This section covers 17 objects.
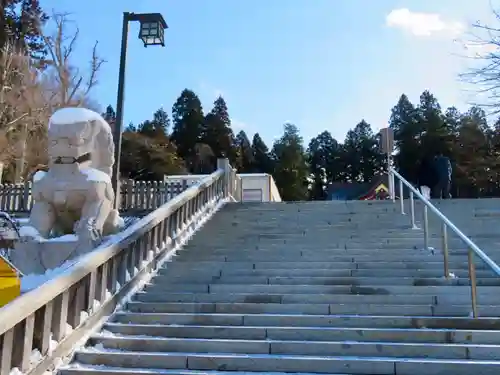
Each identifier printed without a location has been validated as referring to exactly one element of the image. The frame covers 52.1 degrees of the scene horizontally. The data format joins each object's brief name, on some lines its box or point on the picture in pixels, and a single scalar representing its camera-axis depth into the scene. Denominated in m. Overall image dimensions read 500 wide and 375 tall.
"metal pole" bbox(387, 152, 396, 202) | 11.26
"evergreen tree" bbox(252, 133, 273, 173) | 53.78
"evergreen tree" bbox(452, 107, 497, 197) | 34.12
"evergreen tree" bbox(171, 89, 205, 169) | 51.66
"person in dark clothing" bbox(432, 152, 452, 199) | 12.34
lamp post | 9.23
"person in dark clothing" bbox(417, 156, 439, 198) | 12.89
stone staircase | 4.28
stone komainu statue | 6.39
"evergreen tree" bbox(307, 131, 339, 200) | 54.34
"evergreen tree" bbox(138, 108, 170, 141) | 46.53
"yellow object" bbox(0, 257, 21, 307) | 4.59
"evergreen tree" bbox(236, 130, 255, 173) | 51.09
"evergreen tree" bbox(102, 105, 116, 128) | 53.03
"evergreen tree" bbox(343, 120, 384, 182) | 52.72
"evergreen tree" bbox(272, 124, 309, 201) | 47.88
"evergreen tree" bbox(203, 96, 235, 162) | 50.84
